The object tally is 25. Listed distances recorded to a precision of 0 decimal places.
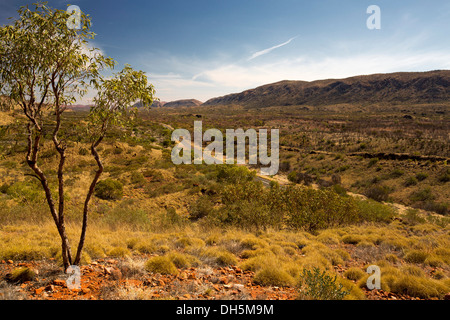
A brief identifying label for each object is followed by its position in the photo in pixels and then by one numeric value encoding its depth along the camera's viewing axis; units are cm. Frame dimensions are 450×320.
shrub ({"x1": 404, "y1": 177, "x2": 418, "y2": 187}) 2469
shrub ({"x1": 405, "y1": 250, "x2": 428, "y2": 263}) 721
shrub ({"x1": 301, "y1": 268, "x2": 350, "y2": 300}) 438
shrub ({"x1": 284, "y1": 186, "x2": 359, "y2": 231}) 1176
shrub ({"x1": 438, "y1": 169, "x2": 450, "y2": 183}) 2336
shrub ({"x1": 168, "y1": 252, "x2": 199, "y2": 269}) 600
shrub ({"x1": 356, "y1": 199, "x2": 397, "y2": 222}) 1477
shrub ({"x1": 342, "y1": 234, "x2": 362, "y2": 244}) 948
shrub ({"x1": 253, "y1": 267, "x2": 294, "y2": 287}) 524
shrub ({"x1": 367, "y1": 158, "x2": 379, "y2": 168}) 3013
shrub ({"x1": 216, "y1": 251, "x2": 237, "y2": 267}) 641
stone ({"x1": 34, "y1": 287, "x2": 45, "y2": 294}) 421
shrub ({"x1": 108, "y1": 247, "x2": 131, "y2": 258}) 649
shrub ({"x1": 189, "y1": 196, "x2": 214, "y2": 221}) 1497
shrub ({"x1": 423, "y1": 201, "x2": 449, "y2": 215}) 1920
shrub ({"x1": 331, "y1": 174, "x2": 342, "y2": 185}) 2752
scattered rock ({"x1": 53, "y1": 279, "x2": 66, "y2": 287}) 450
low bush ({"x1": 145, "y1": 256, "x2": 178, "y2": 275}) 543
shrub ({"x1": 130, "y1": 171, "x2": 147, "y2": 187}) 1988
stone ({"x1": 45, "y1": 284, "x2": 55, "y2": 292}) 431
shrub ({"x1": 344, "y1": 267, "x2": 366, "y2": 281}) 607
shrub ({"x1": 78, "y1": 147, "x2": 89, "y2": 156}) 2512
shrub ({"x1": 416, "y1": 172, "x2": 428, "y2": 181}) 2480
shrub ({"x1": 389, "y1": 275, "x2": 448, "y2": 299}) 509
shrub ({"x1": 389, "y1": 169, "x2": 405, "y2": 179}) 2668
